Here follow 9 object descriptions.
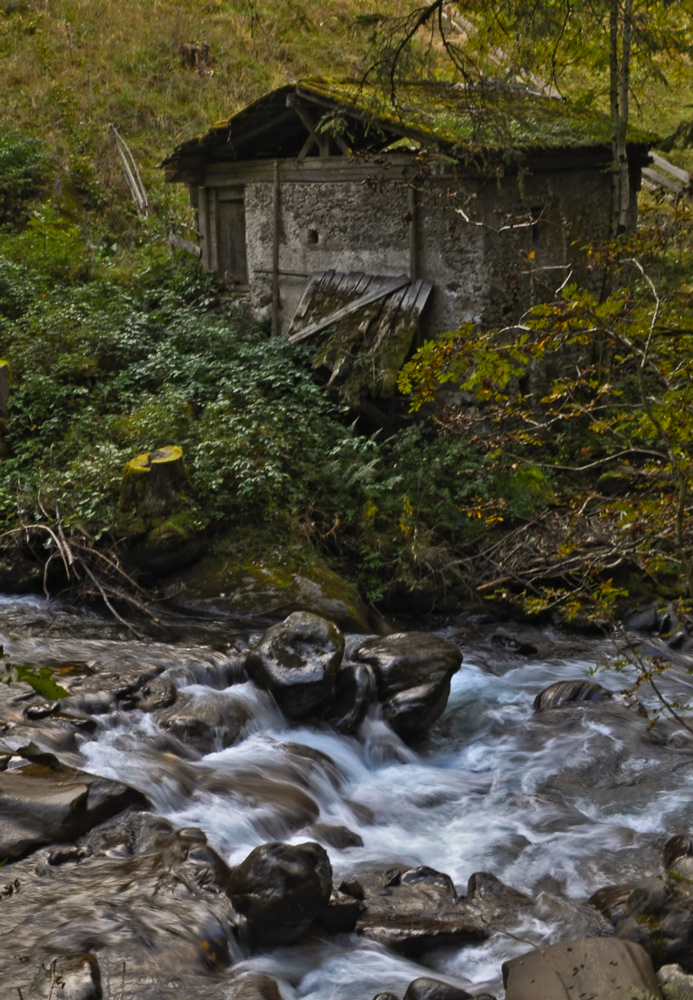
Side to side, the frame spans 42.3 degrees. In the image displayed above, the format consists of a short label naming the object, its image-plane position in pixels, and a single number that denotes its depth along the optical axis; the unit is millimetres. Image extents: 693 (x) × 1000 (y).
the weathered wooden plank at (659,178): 18231
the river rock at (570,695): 8312
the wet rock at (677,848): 5816
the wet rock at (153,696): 7035
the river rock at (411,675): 7707
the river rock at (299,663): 7520
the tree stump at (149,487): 9336
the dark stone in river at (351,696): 7555
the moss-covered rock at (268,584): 9211
